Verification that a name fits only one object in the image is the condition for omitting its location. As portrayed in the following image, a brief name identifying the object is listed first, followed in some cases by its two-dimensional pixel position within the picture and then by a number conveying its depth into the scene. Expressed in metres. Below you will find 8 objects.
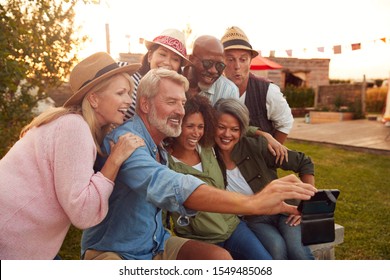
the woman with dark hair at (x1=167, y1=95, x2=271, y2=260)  1.57
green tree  1.91
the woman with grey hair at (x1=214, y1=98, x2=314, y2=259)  1.69
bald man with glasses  1.61
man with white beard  1.16
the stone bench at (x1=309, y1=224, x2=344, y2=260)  1.89
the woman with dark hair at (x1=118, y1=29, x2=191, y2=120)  1.59
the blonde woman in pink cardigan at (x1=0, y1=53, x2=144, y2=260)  1.17
